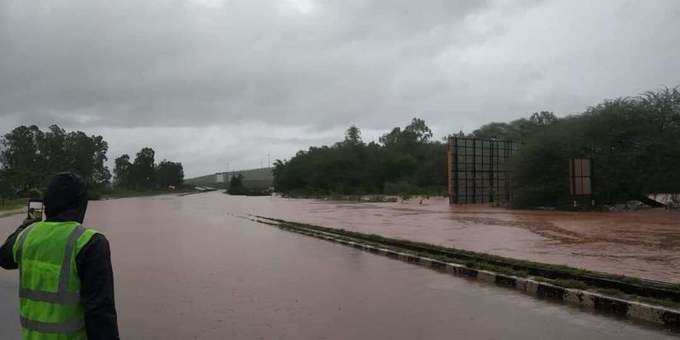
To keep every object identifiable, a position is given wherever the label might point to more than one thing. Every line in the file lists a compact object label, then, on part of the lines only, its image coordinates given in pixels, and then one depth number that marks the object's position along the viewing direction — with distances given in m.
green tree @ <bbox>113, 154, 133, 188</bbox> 132.00
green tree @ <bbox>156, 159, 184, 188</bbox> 152.88
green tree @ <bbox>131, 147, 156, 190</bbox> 133.25
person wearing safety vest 2.67
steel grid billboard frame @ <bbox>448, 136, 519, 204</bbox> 41.68
